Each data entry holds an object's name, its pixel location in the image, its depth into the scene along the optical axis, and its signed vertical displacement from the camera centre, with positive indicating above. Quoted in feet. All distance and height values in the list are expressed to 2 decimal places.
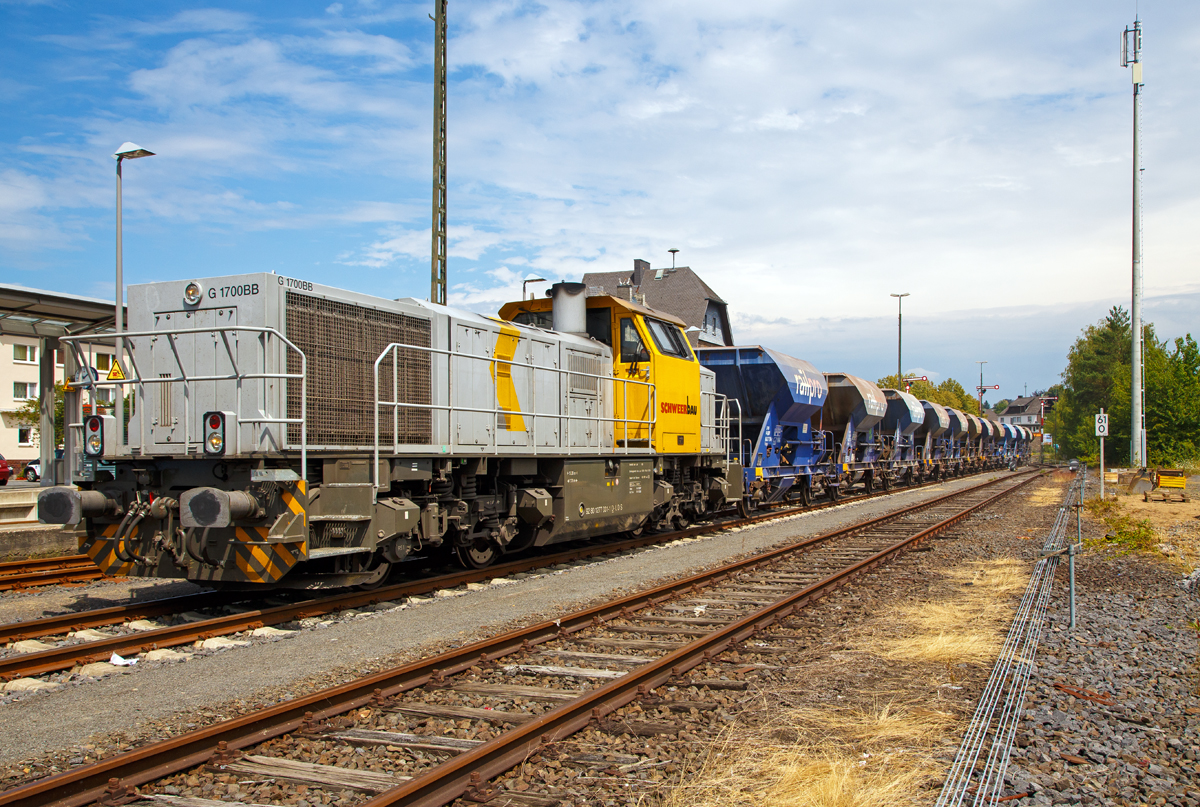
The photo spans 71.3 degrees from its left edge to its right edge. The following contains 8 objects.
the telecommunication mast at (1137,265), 106.63 +20.42
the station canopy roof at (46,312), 38.46 +5.24
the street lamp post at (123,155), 41.83 +13.36
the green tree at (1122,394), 138.10 +5.56
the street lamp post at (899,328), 186.35 +21.37
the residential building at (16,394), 140.67 +4.48
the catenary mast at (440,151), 55.01 +18.23
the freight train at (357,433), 22.98 -0.43
